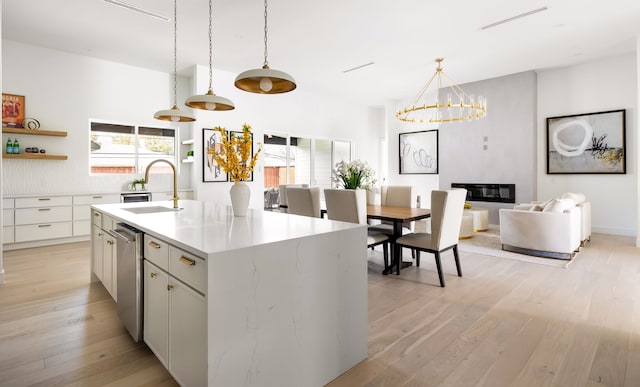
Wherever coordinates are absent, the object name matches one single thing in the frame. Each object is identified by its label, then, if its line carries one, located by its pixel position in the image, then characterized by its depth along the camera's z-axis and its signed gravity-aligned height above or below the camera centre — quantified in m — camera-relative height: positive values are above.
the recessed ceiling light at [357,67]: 6.01 +2.25
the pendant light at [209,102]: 2.43 +0.65
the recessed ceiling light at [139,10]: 3.79 +2.12
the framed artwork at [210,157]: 6.18 +0.59
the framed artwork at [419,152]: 8.26 +0.95
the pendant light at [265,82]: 2.06 +0.70
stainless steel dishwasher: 1.96 -0.55
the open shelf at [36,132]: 4.73 +0.82
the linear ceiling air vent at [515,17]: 4.06 +2.19
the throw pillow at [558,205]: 4.23 -0.19
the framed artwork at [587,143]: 5.83 +0.86
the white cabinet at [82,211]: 5.12 -0.35
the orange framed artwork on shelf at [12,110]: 4.82 +1.13
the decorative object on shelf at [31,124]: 5.00 +0.96
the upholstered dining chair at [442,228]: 3.22 -0.38
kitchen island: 1.35 -0.51
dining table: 3.43 -0.29
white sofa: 4.13 -0.50
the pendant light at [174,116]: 2.92 +0.64
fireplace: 6.78 -0.05
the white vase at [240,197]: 2.29 -0.06
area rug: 4.12 -0.84
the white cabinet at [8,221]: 4.56 -0.45
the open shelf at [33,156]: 4.77 +0.47
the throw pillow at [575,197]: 4.81 -0.10
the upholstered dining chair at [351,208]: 3.47 -0.21
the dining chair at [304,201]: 3.94 -0.14
